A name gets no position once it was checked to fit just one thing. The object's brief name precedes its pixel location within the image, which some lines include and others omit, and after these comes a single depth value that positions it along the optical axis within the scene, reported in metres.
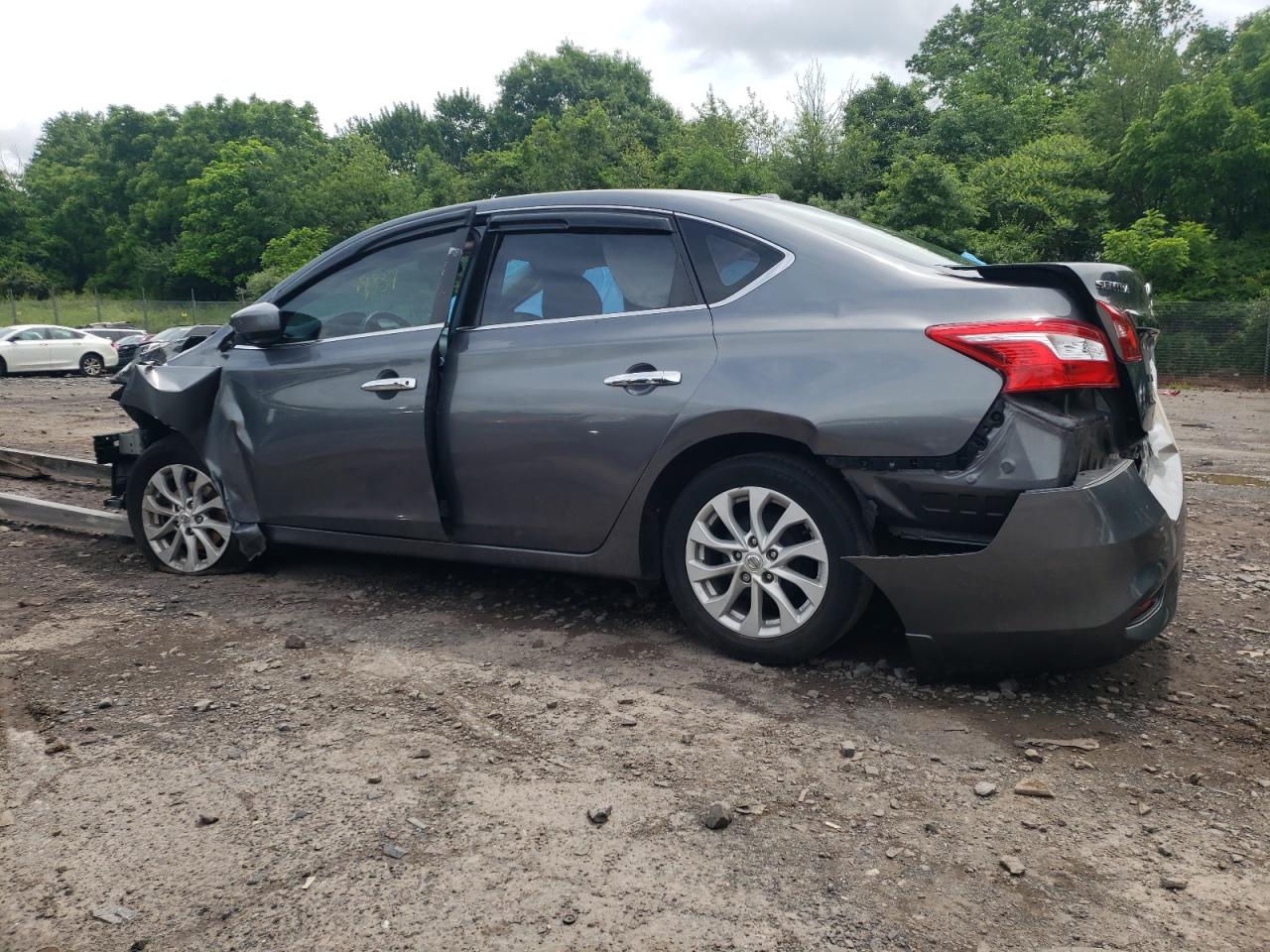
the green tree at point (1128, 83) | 32.81
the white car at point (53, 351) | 28.61
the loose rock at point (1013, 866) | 2.42
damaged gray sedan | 3.18
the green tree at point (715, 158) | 36.38
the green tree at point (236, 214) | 63.41
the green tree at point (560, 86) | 76.81
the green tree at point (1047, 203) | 28.80
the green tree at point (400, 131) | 79.25
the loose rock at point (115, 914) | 2.29
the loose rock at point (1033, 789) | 2.79
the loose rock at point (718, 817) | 2.63
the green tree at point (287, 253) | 52.81
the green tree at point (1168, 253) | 23.83
